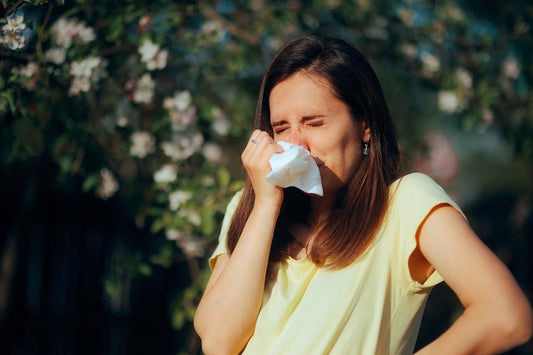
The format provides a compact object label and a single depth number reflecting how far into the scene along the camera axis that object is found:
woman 1.21
